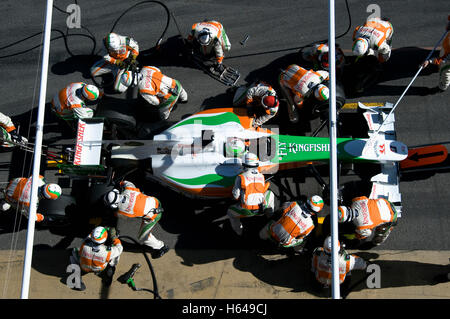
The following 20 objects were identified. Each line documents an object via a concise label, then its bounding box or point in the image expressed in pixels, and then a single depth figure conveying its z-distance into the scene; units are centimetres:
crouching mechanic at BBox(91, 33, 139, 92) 1627
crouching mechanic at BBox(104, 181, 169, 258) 1370
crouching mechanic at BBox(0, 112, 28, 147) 1592
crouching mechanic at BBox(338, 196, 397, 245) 1360
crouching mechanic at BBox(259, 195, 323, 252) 1348
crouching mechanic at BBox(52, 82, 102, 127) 1530
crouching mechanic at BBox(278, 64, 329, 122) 1496
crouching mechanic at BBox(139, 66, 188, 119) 1541
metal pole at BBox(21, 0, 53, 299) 1103
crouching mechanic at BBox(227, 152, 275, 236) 1388
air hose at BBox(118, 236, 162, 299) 1504
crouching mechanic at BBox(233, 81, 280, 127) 1504
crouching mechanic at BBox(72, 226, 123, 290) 1352
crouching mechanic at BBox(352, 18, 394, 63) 1560
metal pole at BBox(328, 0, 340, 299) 1091
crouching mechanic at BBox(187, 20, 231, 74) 1644
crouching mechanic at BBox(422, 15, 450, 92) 1549
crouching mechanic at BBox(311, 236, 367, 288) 1343
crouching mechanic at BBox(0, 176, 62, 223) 1441
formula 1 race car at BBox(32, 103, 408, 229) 1484
